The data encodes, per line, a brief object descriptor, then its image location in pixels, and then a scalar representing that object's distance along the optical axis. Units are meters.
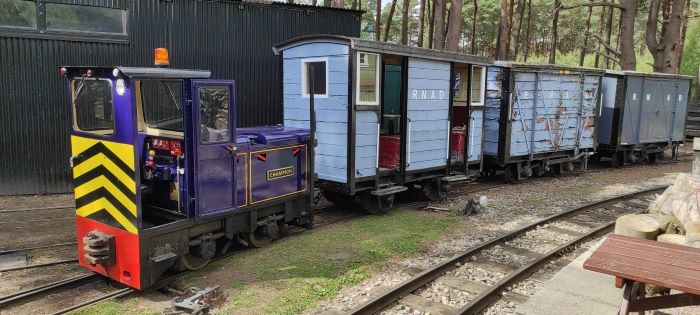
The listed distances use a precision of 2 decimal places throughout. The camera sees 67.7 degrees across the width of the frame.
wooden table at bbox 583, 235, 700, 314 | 3.75
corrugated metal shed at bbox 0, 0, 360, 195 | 9.98
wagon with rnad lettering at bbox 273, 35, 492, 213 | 8.47
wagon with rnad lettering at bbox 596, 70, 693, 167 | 15.84
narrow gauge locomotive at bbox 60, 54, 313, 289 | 5.43
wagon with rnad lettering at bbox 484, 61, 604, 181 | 12.45
